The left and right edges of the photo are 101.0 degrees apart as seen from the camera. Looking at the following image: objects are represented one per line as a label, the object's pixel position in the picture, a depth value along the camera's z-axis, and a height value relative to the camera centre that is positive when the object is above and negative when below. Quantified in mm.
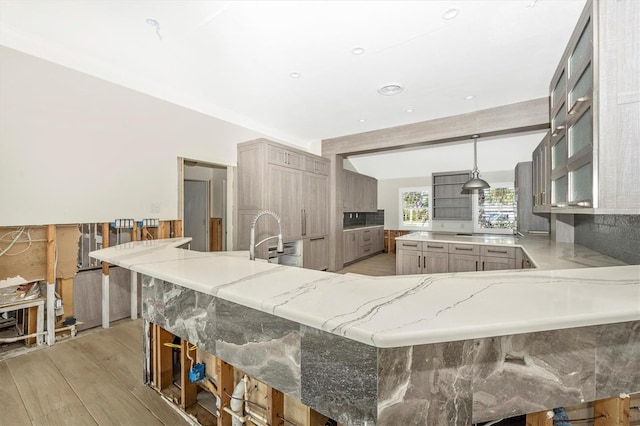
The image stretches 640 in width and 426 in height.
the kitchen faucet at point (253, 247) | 1883 -265
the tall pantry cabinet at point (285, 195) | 3961 +290
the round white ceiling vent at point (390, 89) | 3109 +1495
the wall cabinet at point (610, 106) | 1286 +550
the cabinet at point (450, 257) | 3541 -657
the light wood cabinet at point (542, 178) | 2705 +410
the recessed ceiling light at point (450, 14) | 1948 +1487
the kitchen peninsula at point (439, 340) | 675 -421
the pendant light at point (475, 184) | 4008 +432
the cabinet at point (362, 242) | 6072 -767
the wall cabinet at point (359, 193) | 6384 +528
